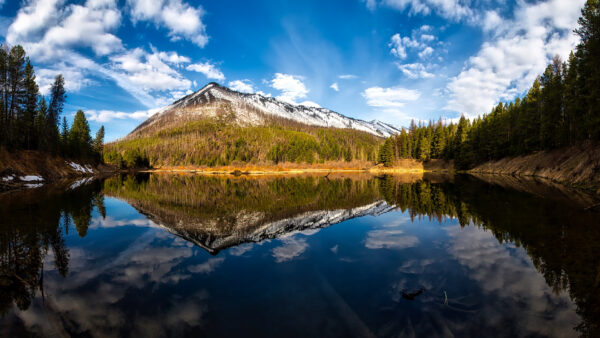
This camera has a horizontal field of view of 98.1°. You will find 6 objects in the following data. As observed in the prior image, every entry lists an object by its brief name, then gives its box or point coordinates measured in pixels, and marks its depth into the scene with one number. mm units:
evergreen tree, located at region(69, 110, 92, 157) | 61406
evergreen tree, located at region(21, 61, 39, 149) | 39569
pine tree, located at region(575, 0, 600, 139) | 24578
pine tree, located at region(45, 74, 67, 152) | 45666
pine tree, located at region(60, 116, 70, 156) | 55375
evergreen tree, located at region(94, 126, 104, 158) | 83875
